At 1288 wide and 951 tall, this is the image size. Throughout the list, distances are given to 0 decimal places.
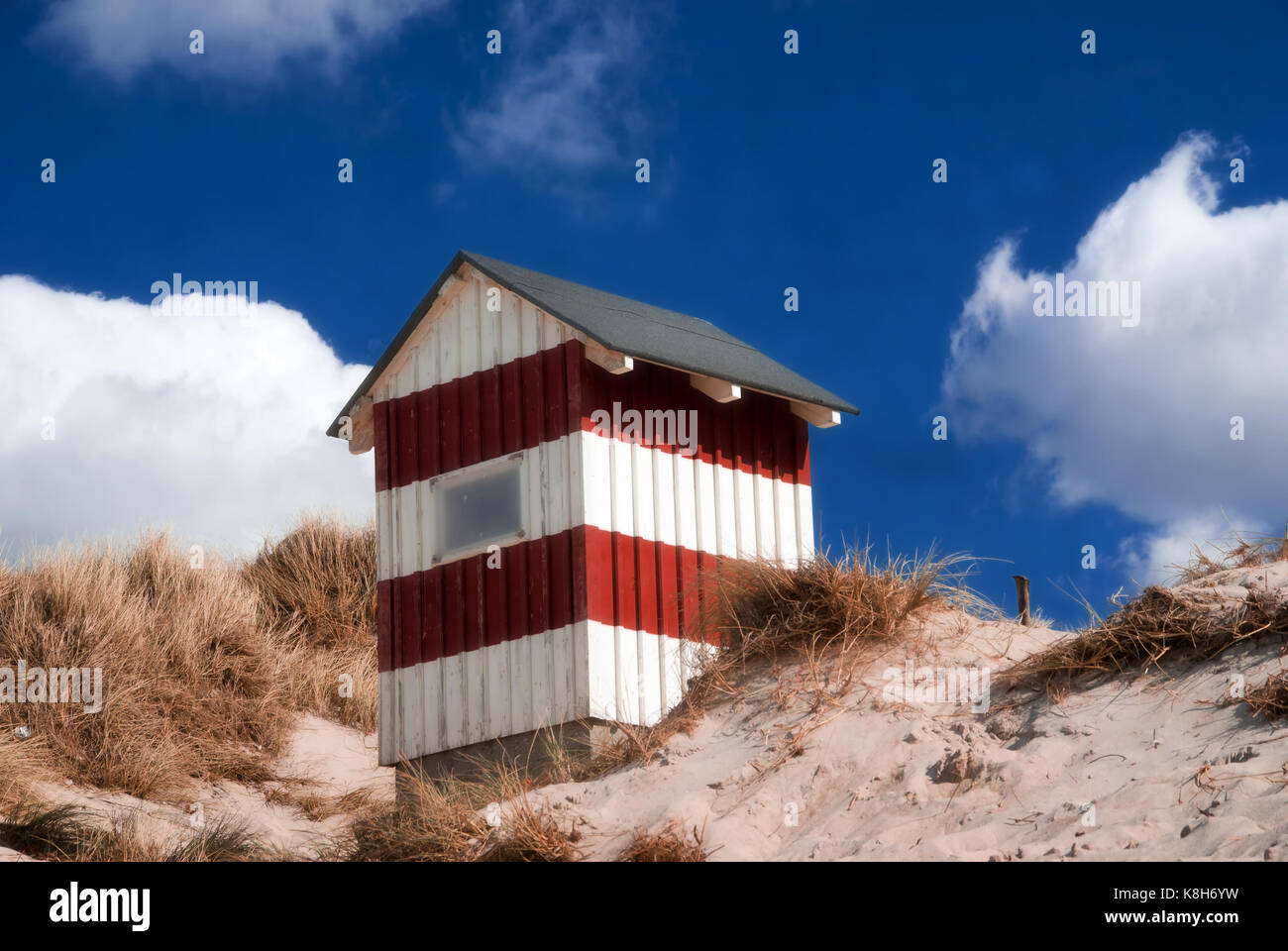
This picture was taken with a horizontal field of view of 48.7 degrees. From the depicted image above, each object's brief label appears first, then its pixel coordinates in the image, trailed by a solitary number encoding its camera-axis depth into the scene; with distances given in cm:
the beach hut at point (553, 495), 1148
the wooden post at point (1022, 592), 1142
